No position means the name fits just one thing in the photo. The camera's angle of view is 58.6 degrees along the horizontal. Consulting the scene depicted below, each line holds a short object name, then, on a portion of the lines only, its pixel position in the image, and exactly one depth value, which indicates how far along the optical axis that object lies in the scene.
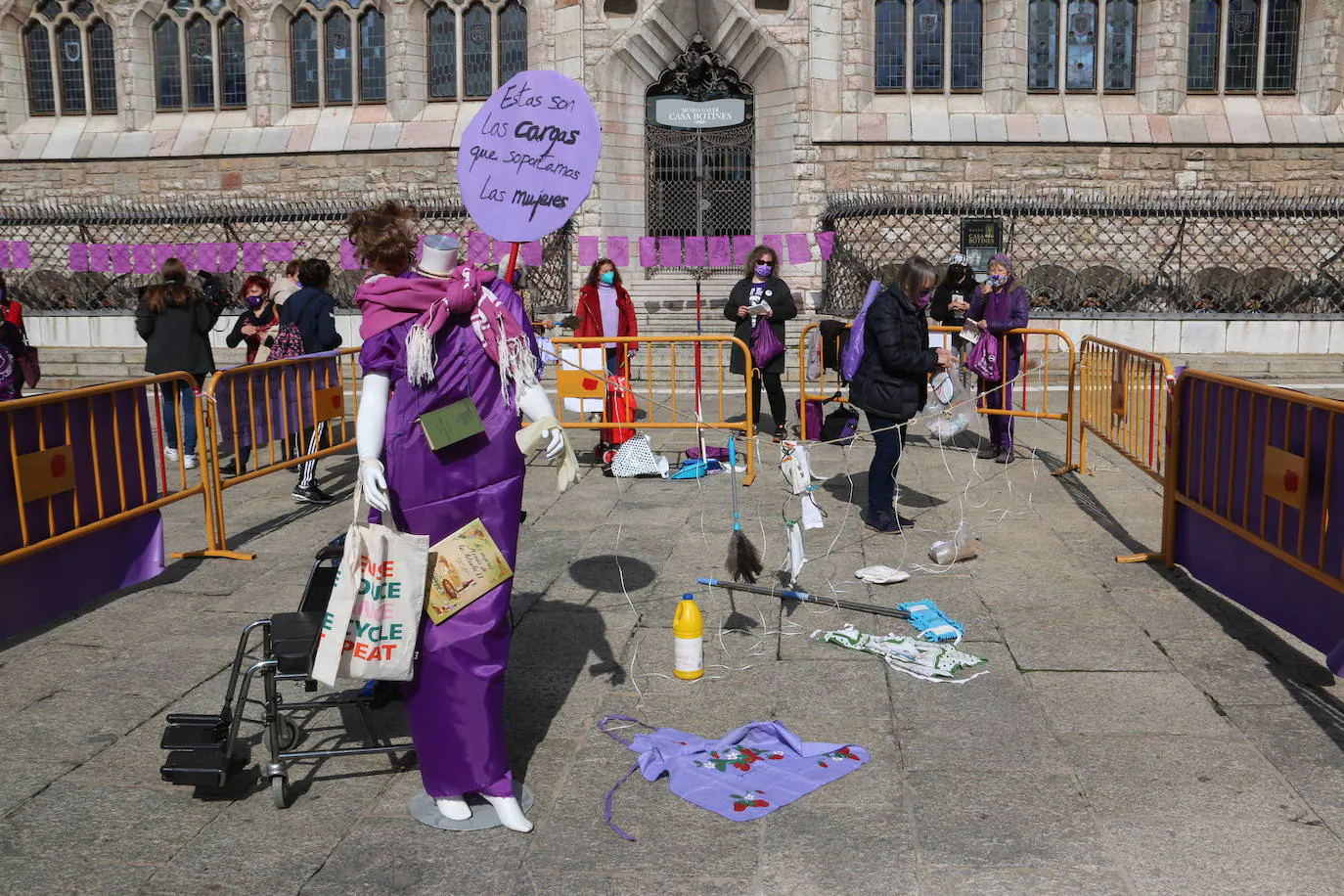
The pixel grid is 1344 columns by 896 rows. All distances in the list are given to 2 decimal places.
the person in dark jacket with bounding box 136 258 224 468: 9.91
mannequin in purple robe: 3.79
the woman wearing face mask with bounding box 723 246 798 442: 10.58
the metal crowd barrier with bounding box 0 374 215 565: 5.73
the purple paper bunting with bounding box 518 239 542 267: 18.69
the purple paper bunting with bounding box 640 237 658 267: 20.80
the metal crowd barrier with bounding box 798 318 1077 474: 9.78
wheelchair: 3.95
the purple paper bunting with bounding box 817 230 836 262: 19.06
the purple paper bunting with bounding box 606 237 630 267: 16.95
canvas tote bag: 3.66
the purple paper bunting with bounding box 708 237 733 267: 19.25
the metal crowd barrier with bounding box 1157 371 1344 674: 4.84
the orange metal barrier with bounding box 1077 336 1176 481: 7.41
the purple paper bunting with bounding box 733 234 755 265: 19.44
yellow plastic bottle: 5.00
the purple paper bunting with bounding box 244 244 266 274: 19.64
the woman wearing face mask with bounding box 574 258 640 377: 10.77
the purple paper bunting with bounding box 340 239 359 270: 17.87
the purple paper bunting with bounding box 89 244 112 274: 19.12
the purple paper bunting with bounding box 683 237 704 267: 17.33
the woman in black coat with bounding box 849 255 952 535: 7.45
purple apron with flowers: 3.93
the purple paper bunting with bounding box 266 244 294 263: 19.94
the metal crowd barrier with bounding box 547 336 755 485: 9.55
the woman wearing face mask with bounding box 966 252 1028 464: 10.22
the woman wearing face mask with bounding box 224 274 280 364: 10.14
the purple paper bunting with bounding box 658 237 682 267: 17.59
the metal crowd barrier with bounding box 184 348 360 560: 7.52
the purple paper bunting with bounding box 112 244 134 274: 19.25
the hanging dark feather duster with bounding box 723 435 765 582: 5.62
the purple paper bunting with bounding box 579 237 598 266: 19.52
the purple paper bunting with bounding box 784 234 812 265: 17.58
